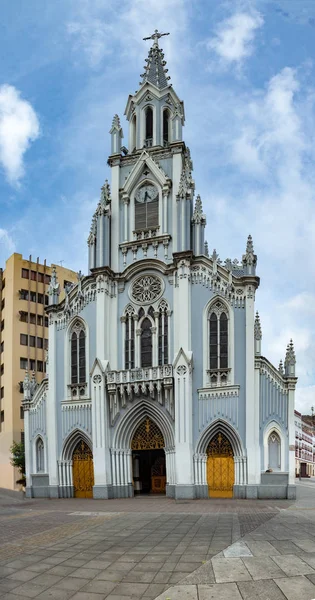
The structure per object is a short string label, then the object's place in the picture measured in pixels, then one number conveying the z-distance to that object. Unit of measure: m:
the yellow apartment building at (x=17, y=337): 52.19
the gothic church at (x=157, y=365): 29.19
